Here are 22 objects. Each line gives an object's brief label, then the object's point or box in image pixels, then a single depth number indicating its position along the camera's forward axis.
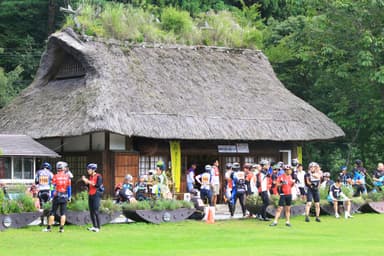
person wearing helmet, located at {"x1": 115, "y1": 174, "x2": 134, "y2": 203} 24.64
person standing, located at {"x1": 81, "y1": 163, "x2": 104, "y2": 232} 20.55
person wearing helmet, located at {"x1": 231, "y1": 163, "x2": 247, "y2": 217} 25.16
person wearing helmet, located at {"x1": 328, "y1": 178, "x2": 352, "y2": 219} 26.27
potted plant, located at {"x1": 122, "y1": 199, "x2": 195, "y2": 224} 23.06
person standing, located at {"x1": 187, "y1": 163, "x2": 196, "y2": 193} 29.69
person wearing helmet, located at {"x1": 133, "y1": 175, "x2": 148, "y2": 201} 24.75
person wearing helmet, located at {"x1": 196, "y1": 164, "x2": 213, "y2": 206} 25.33
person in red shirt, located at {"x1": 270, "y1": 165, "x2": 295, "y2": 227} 22.97
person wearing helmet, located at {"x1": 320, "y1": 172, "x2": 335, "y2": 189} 27.40
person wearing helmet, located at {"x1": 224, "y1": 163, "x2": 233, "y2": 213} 25.98
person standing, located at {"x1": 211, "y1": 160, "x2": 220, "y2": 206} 26.48
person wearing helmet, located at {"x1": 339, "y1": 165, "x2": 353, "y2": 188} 29.44
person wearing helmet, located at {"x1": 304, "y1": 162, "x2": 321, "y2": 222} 24.62
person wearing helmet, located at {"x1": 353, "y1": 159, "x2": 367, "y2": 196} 29.41
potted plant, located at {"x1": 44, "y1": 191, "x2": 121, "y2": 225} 21.83
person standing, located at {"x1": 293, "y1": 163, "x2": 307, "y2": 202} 28.22
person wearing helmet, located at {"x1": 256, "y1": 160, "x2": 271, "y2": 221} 24.31
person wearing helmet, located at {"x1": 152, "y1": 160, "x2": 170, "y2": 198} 24.95
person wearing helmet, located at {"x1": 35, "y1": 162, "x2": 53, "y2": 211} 22.81
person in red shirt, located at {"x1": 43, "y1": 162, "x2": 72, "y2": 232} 20.45
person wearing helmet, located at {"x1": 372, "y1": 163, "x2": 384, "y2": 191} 29.77
